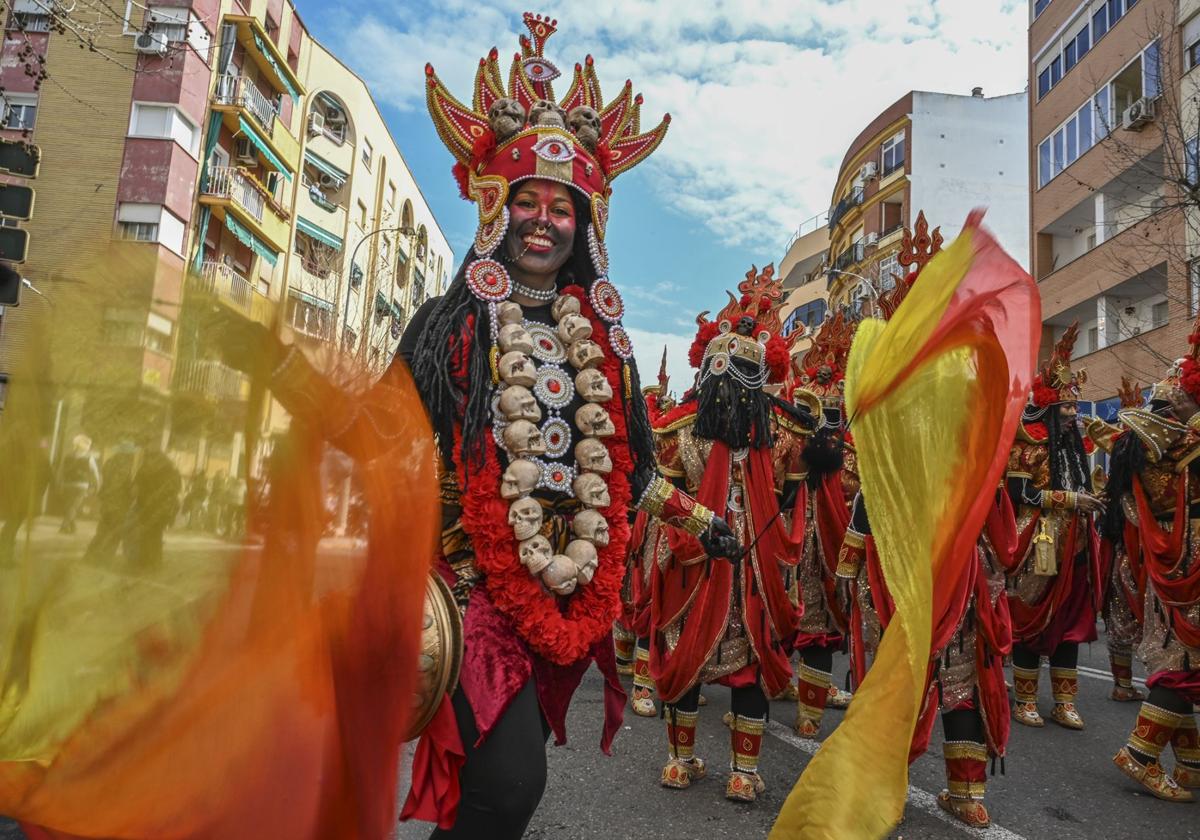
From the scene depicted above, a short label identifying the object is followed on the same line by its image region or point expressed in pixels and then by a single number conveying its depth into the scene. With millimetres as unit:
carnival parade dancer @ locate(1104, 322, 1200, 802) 4527
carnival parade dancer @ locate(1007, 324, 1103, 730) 6281
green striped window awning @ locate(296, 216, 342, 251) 33188
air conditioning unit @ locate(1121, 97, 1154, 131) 19578
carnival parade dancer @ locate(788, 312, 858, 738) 5602
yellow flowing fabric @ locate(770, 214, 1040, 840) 2555
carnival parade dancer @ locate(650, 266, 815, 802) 4328
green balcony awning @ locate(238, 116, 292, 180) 28109
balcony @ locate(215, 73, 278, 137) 27609
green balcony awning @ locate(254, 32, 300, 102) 29031
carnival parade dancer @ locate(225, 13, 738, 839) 2133
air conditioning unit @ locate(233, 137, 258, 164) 29297
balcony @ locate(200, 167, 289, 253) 27069
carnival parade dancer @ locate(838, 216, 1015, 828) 3920
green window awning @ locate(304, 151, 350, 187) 33750
